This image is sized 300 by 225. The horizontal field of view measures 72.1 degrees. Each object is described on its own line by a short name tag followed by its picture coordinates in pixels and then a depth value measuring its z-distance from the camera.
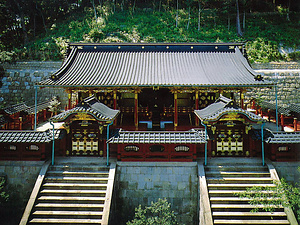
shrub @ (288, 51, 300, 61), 26.78
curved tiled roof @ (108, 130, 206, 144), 9.73
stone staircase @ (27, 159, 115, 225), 8.45
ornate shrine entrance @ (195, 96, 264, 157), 10.53
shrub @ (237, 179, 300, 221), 7.44
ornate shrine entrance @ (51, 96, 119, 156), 10.45
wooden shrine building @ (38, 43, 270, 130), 13.62
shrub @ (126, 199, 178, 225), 7.79
